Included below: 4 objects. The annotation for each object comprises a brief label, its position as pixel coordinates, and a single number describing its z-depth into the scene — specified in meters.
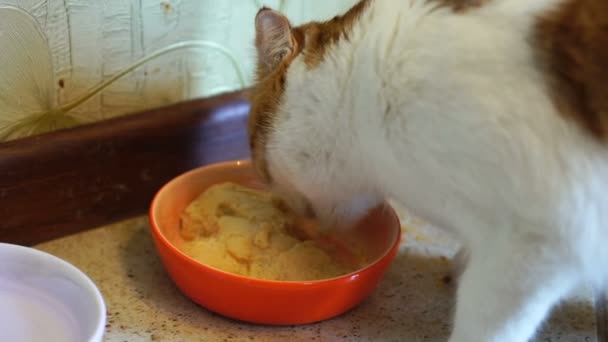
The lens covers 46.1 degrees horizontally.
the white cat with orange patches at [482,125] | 0.77
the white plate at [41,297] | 0.86
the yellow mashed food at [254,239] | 1.07
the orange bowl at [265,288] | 0.97
